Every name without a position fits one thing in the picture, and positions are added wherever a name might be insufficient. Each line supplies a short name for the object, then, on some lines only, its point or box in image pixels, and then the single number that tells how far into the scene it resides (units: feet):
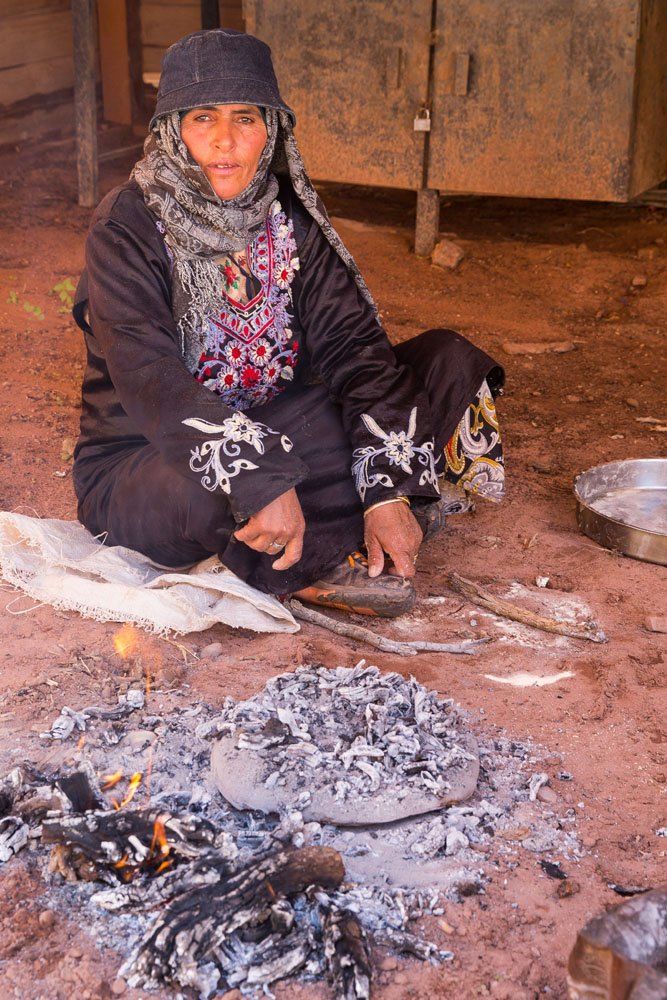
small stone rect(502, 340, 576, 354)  17.26
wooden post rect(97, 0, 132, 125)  27.53
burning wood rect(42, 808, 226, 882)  6.67
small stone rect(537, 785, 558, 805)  7.50
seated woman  9.00
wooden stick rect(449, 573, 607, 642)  9.79
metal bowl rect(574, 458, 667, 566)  11.11
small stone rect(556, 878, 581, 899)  6.66
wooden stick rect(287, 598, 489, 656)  9.56
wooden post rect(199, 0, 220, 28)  24.04
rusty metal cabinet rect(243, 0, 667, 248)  18.19
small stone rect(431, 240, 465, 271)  20.42
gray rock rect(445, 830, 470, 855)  7.01
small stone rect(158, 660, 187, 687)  8.79
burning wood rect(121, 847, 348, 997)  5.99
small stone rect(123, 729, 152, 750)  7.82
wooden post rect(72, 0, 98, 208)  22.40
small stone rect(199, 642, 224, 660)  9.34
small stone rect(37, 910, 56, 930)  6.32
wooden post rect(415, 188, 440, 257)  20.48
